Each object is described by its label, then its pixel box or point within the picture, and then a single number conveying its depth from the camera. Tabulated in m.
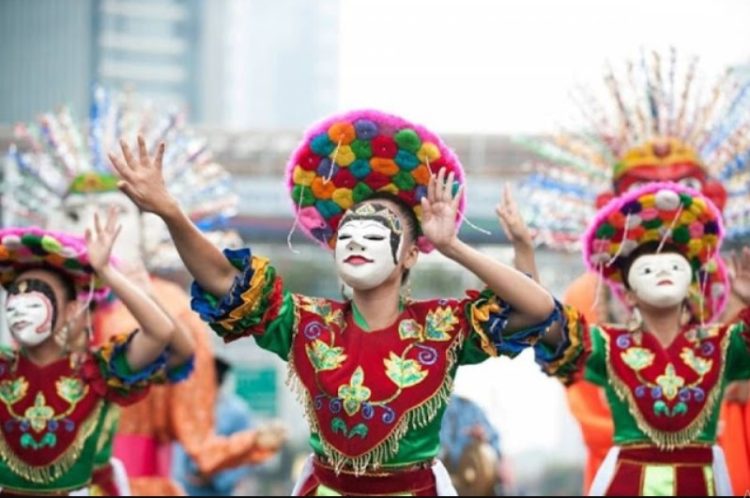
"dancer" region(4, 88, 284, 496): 13.91
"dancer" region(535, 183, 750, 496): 10.55
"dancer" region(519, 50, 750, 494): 13.49
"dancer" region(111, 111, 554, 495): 8.51
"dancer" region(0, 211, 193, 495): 10.33
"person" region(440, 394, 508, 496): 13.69
